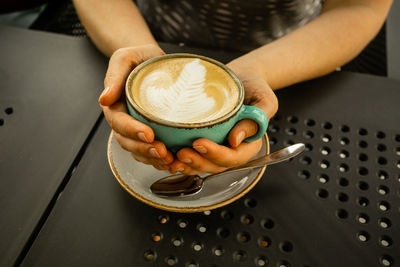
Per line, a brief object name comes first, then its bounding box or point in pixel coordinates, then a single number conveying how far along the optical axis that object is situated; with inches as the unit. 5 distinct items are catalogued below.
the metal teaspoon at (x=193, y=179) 22.9
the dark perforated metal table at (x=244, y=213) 21.0
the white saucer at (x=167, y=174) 21.4
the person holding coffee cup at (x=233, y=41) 22.3
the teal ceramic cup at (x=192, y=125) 20.1
